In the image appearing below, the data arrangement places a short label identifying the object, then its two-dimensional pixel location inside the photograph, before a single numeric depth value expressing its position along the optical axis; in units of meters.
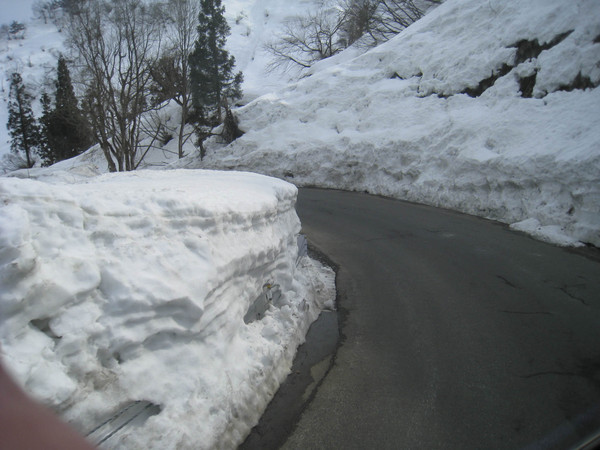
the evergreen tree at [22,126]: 35.78
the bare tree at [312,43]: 37.19
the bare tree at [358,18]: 29.89
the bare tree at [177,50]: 20.06
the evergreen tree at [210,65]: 26.16
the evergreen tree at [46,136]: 33.31
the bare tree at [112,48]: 17.56
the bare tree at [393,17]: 28.25
